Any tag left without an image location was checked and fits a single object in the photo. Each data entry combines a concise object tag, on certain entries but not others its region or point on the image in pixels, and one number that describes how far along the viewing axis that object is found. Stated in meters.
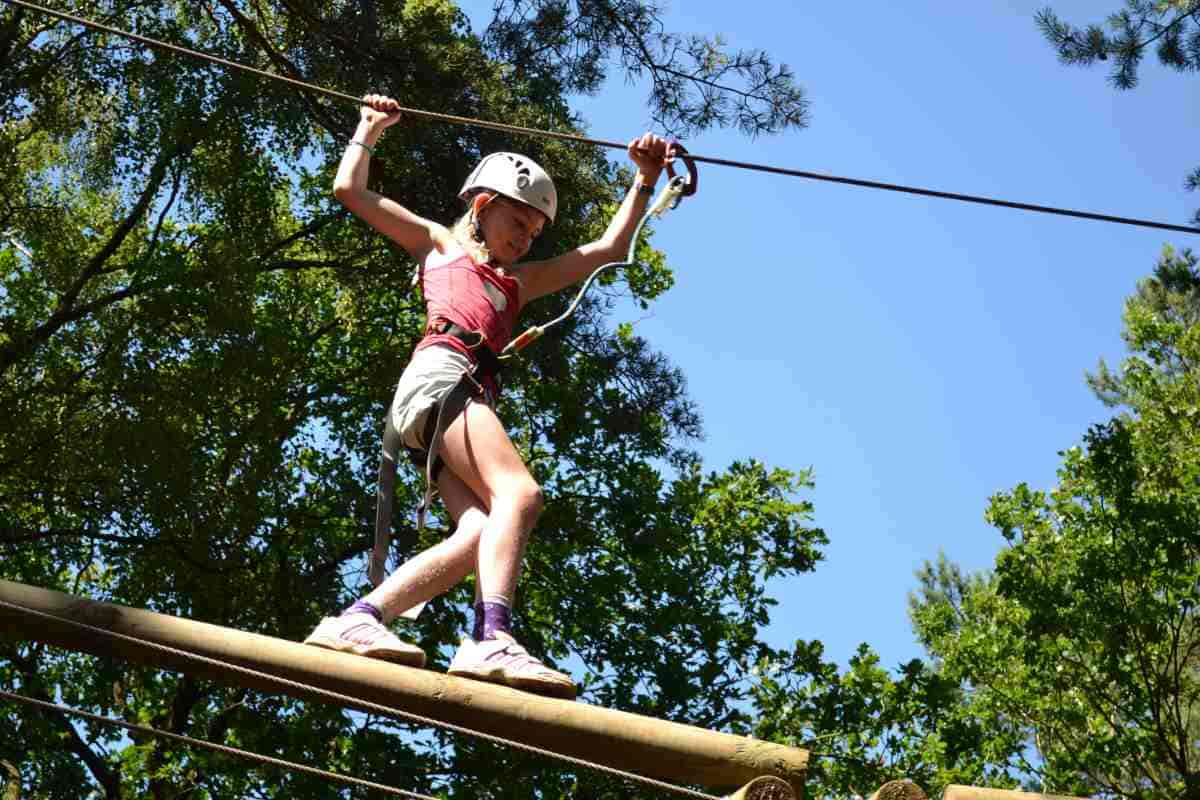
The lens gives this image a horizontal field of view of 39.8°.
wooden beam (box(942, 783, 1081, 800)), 3.97
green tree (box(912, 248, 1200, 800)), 13.42
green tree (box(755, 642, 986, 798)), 12.43
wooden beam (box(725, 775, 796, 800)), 3.85
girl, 4.19
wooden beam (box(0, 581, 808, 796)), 3.87
